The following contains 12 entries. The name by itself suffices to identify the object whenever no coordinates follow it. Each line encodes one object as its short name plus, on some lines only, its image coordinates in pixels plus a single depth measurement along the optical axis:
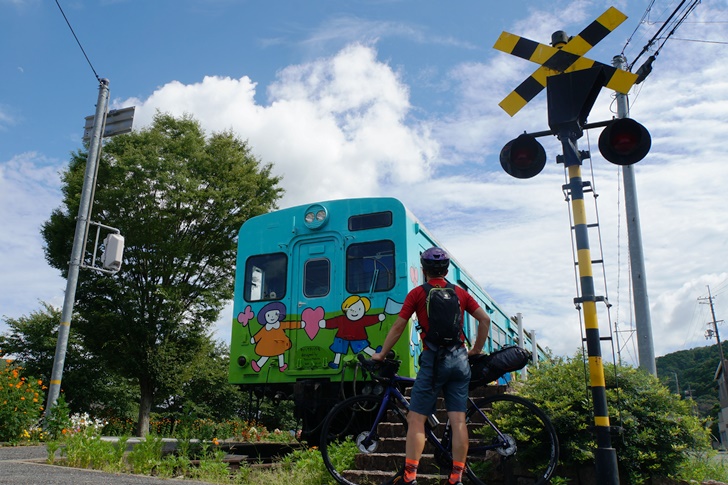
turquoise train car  7.30
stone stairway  4.80
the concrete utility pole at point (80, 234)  9.88
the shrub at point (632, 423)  4.56
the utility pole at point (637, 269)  9.09
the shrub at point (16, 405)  9.56
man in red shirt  3.92
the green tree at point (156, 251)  17.95
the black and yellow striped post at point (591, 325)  4.09
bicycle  4.41
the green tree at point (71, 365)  19.19
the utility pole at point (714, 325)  44.46
